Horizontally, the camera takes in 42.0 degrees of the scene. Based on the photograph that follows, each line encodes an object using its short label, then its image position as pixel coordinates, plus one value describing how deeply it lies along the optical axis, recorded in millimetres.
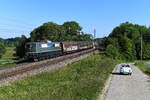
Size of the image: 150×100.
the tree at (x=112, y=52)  73962
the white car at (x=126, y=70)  29234
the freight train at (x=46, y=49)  31328
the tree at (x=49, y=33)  81812
